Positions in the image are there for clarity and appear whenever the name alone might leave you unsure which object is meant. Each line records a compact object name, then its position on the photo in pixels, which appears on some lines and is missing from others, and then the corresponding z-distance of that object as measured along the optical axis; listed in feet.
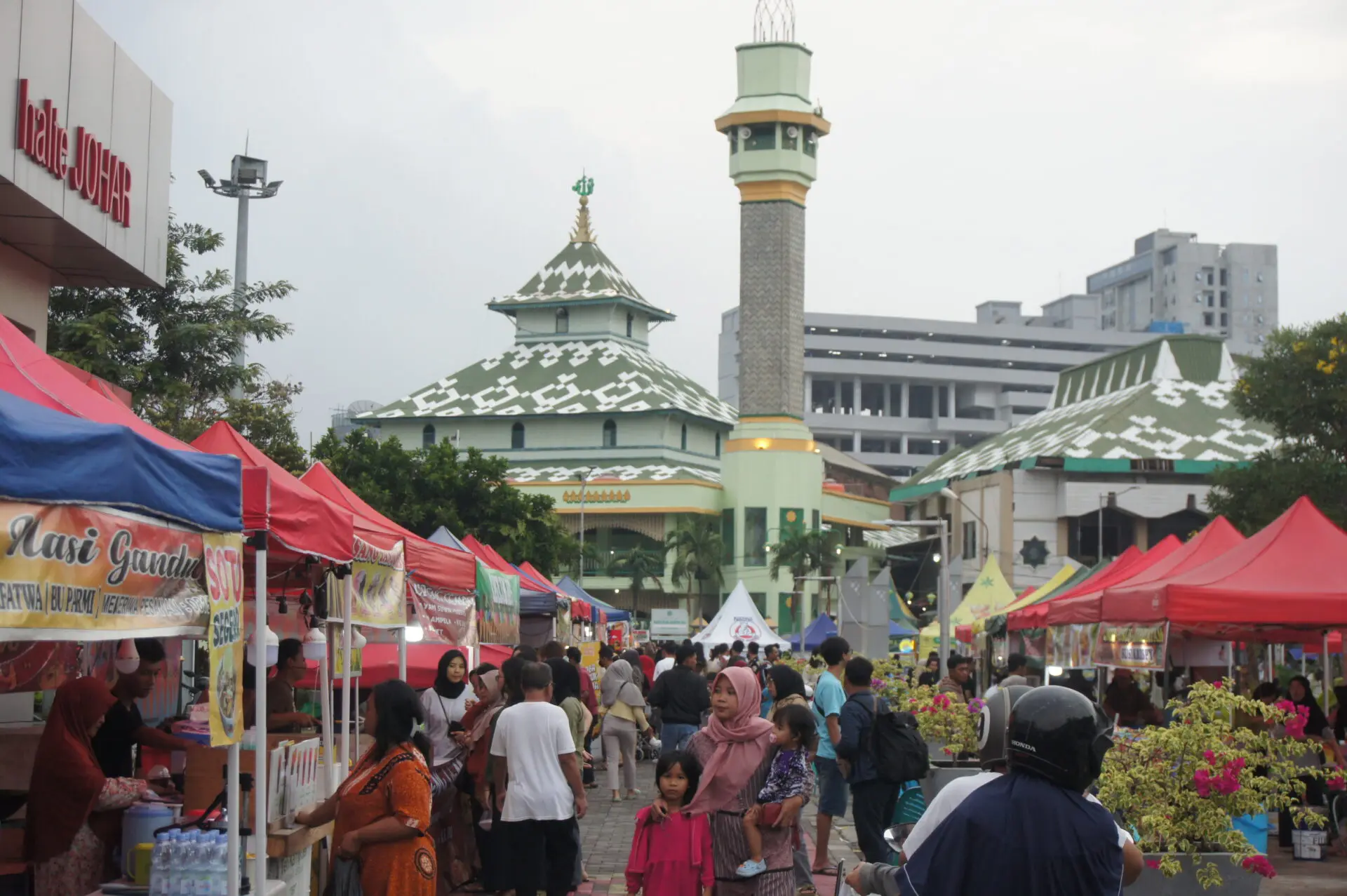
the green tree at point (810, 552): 257.75
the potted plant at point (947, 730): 43.88
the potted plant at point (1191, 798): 28.68
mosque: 276.82
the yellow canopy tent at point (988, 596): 124.67
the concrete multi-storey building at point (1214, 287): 463.01
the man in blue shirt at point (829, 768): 42.42
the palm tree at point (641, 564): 272.51
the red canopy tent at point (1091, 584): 73.67
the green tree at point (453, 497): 155.84
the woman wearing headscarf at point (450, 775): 38.27
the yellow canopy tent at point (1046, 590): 103.71
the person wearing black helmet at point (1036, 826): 13.55
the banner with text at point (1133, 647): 52.08
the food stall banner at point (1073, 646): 63.72
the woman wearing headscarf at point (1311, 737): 49.44
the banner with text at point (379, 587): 35.53
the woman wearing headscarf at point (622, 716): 61.26
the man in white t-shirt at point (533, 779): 31.04
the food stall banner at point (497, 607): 54.44
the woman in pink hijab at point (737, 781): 28.84
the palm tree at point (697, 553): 272.31
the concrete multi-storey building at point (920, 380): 439.63
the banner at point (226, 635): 22.52
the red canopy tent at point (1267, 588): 49.19
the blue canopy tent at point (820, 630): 137.28
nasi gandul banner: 17.04
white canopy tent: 123.75
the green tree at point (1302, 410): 120.78
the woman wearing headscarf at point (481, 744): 36.91
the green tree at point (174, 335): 79.15
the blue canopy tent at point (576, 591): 117.70
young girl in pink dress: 28.22
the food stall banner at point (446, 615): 45.34
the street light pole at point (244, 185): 131.23
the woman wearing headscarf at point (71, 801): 26.04
